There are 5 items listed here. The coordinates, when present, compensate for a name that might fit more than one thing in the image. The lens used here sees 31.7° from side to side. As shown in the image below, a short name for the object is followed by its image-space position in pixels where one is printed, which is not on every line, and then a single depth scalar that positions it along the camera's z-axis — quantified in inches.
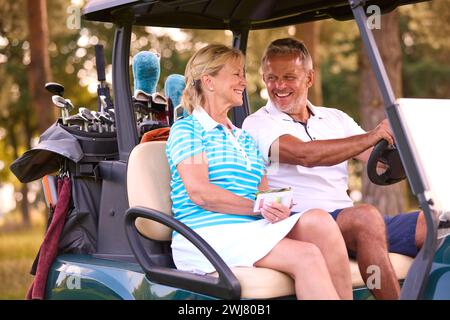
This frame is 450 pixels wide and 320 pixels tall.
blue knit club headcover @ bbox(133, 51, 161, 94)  153.6
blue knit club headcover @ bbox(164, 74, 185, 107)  159.8
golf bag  140.6
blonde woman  112.0
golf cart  106.6
